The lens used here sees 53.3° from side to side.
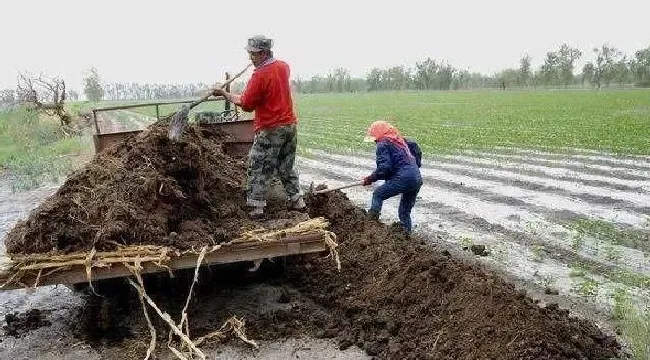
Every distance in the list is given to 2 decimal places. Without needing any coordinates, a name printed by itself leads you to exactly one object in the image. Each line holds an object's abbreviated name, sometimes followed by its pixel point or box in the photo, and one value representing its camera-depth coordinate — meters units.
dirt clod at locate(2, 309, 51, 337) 5.81
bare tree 20.22
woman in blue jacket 7.32
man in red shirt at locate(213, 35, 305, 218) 6.09
